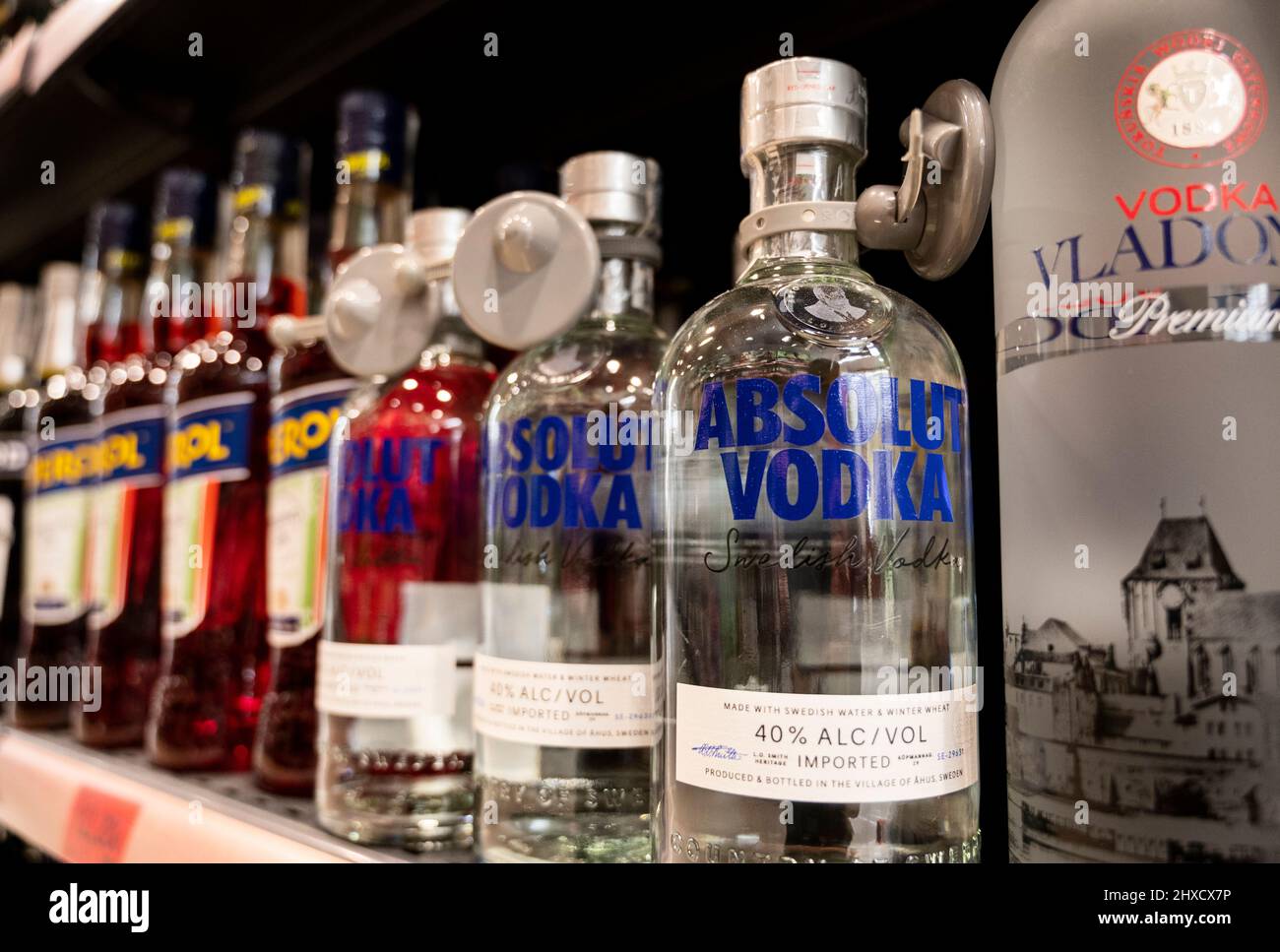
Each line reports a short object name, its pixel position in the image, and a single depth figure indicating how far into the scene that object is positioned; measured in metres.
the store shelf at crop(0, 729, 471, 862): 0.59
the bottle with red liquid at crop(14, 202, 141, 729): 1.08
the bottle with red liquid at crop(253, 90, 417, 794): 0.75
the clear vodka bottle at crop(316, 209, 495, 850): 0.61
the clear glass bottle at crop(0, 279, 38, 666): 1.28
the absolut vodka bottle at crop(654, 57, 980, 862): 0.41
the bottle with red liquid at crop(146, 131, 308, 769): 0.85
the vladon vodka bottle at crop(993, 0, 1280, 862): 0.40
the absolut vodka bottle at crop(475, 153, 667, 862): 0.51
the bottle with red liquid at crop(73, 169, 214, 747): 0.99
